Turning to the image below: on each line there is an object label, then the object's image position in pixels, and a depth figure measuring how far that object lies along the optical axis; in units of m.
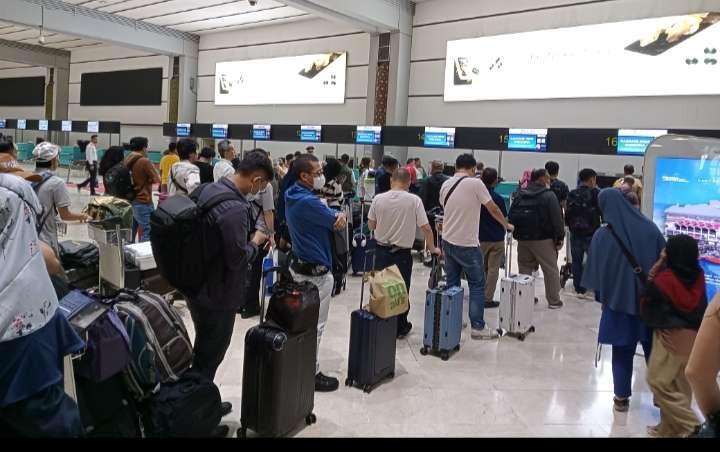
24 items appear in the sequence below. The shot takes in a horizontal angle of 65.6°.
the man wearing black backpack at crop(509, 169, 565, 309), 5.79
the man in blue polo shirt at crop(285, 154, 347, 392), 3.57
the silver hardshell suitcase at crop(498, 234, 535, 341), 5.11
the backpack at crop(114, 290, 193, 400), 2.44
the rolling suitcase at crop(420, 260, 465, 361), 4.52
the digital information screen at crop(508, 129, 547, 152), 11.48
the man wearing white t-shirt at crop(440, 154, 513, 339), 4.82
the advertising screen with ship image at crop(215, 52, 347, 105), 17.70
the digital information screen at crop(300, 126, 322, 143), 15.61
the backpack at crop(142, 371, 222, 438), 2.53
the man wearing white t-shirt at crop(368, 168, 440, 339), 4.55
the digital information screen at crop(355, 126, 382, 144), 14.39
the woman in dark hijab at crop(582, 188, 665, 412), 3.54
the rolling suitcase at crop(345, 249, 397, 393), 3.77
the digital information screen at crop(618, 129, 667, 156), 10.29
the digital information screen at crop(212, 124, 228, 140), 18.06
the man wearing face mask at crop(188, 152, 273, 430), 2.77
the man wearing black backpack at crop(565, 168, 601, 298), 6.53
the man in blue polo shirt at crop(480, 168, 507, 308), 5.75
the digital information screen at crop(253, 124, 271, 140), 16.86
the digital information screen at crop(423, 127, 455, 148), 12.89
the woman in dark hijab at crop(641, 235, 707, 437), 2.93
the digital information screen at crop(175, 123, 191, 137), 19.61
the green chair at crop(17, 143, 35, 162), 24.36
